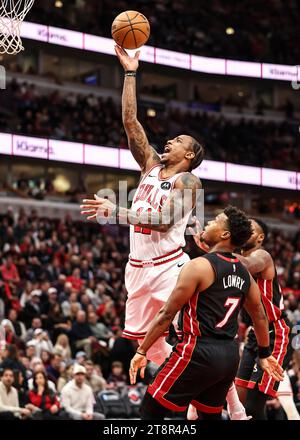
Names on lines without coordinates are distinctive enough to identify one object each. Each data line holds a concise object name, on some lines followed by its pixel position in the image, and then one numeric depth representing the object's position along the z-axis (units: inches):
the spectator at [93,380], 579.8
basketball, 307.9
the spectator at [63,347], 604.4
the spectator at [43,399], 513.3
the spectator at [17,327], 625.0
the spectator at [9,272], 721.6
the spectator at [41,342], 588.4
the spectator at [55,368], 574.6
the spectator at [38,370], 523.8
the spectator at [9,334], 594.5
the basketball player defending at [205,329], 247.9
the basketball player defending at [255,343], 312.0
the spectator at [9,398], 492.7
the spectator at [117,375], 608.2
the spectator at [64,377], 561.9
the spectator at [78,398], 527.5
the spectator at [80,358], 589.0
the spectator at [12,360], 535.5
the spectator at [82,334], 643.5
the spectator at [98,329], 672.4
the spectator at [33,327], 621.0
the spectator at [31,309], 649.0
